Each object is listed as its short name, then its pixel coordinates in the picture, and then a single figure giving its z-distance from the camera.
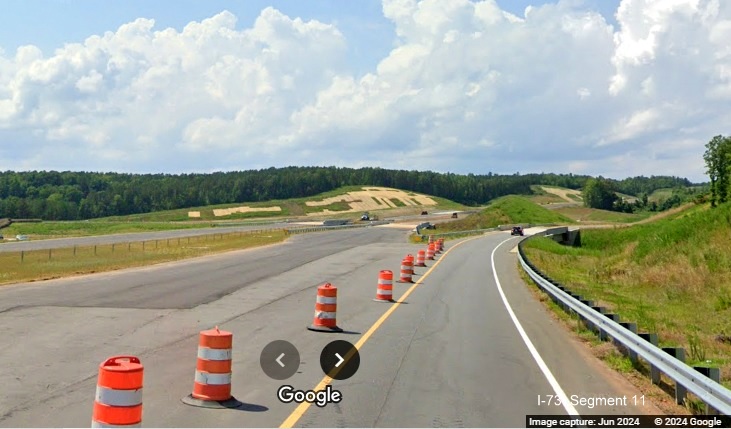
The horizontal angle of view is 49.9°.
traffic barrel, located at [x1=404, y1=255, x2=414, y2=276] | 31.75
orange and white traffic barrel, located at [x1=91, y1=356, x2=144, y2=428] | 6.89
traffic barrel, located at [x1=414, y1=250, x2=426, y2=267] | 42.69
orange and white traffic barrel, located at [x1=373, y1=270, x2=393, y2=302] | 23.71
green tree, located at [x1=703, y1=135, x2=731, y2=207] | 93.78
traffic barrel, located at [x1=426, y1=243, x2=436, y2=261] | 48.83
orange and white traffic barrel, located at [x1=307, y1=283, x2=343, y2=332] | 16.55
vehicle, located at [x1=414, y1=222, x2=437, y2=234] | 98.97
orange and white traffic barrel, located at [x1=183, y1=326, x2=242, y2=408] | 9.39
